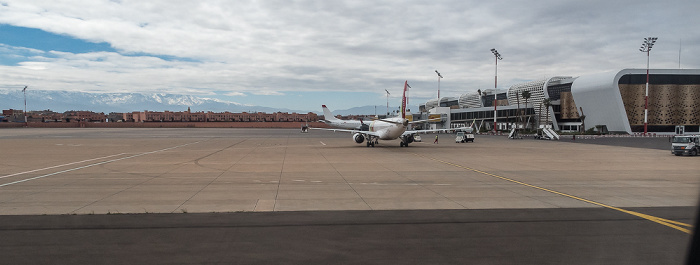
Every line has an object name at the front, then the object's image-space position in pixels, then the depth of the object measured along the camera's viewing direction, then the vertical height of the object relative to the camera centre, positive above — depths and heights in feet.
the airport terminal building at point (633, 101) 338.95 +19.55
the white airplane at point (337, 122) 352.61 -1.61
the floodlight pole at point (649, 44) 248.11 +47.84
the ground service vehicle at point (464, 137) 198.22 -7.19
